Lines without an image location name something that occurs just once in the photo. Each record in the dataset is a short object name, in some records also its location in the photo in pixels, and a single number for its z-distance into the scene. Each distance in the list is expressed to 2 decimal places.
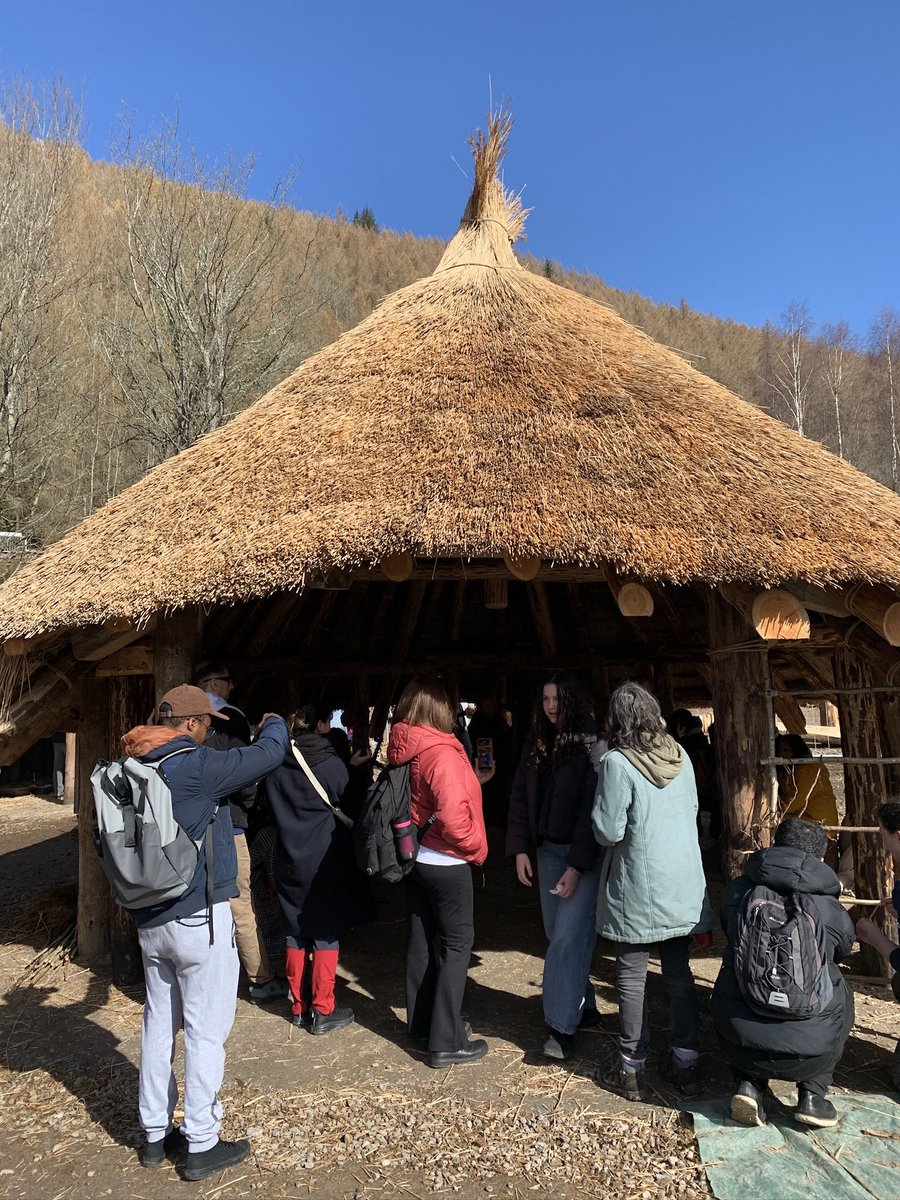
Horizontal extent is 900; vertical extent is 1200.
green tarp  2.68
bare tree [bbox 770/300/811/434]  22.35
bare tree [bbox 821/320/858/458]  24.42
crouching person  2.91
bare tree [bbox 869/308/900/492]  27.15
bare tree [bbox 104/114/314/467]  16.42
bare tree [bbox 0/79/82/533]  15.16
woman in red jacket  3.63
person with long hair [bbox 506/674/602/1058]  3.65
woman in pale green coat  3.36
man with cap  2.87
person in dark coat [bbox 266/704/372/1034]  4.12
